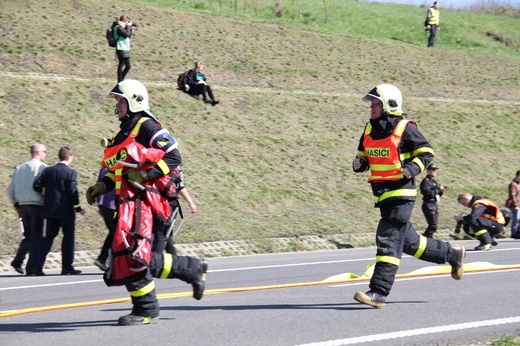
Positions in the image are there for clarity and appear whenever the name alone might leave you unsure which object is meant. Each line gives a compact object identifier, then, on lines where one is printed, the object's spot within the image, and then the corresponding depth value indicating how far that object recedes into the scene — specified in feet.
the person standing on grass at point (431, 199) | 73.20
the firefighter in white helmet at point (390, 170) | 31.96
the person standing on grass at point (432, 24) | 140.46
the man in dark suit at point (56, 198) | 47.55
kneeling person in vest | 66.08
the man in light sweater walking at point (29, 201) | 47.91
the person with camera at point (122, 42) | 83.66
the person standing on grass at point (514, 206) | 78.28
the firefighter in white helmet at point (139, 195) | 27.30
